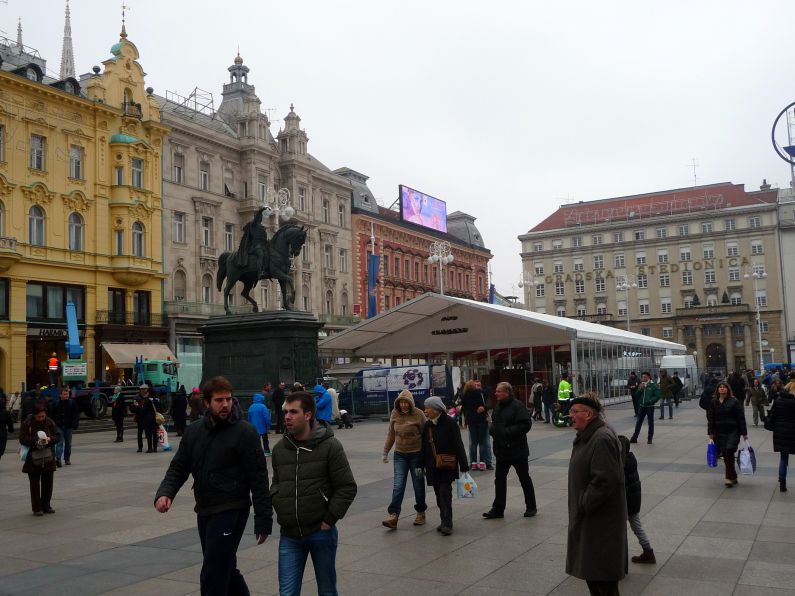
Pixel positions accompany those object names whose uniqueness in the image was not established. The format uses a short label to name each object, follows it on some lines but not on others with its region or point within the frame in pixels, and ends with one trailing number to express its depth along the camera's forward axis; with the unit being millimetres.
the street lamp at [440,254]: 41941
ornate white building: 48531
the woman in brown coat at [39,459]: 10773
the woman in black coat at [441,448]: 8998
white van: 48803
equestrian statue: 26031
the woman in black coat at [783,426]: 10930
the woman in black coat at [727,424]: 11633
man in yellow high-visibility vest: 25719
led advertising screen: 70875
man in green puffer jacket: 5051
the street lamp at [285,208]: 31109
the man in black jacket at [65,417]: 17141
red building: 65125
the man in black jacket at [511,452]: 9773
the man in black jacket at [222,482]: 5156
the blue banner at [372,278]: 56812
